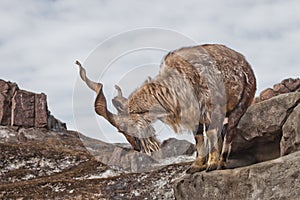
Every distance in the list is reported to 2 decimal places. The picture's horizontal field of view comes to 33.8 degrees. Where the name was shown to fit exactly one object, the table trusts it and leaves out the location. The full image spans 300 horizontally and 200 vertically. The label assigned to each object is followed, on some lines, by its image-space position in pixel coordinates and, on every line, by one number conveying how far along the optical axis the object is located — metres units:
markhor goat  9.30
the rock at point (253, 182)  8.27
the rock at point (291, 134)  10.62
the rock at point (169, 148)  9.81
